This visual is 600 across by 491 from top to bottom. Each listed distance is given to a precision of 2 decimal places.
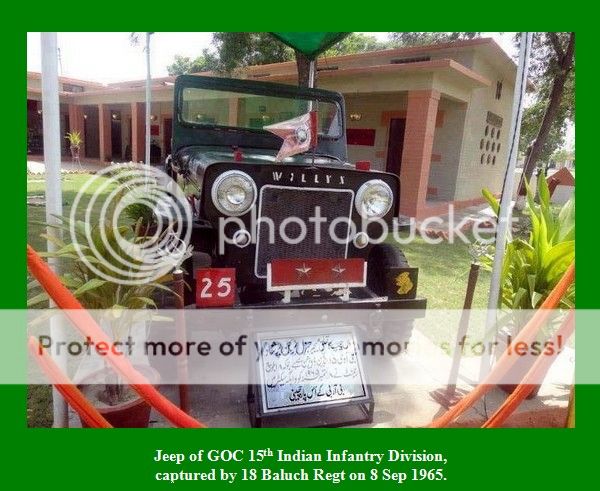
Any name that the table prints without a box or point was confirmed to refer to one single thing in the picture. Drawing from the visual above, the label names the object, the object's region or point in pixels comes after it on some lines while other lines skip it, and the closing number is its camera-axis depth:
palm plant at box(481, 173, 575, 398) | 2.66
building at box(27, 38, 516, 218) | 8.58
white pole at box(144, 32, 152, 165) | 7.51
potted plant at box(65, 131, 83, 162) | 16.11
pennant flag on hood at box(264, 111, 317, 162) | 2.51
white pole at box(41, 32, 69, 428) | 1.87
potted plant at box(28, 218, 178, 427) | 2.12
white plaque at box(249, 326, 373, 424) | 2.30
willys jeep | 2.46
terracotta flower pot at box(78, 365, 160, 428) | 2.10
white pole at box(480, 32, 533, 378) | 2.39
